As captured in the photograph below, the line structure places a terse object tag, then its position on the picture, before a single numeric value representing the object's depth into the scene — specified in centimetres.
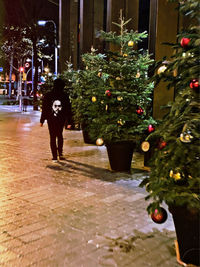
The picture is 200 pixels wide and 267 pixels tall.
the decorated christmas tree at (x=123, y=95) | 840
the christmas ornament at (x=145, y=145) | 727
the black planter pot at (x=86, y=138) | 1266
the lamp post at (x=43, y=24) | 3044
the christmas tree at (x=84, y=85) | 1104
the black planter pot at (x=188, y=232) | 394
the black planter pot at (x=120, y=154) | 850
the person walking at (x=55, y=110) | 968
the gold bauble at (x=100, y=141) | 849
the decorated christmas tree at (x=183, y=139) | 390
